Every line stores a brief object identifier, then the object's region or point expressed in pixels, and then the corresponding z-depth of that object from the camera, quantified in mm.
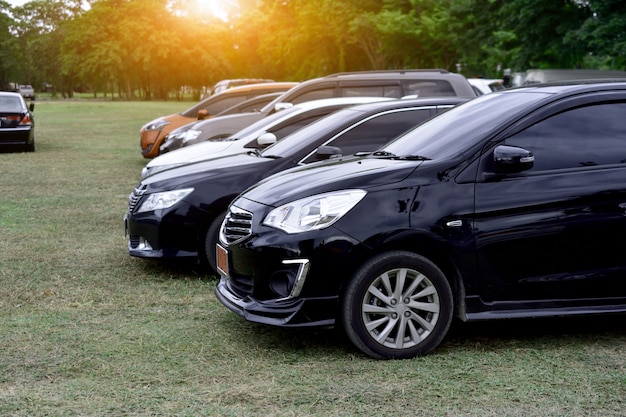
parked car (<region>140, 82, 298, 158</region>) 18859
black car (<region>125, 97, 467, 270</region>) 7637
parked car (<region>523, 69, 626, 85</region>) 21891
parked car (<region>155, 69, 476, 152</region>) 13477
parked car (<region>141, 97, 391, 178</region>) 9734
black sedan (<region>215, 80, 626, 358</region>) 5266
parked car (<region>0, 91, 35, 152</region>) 22234
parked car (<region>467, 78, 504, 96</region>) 18134
